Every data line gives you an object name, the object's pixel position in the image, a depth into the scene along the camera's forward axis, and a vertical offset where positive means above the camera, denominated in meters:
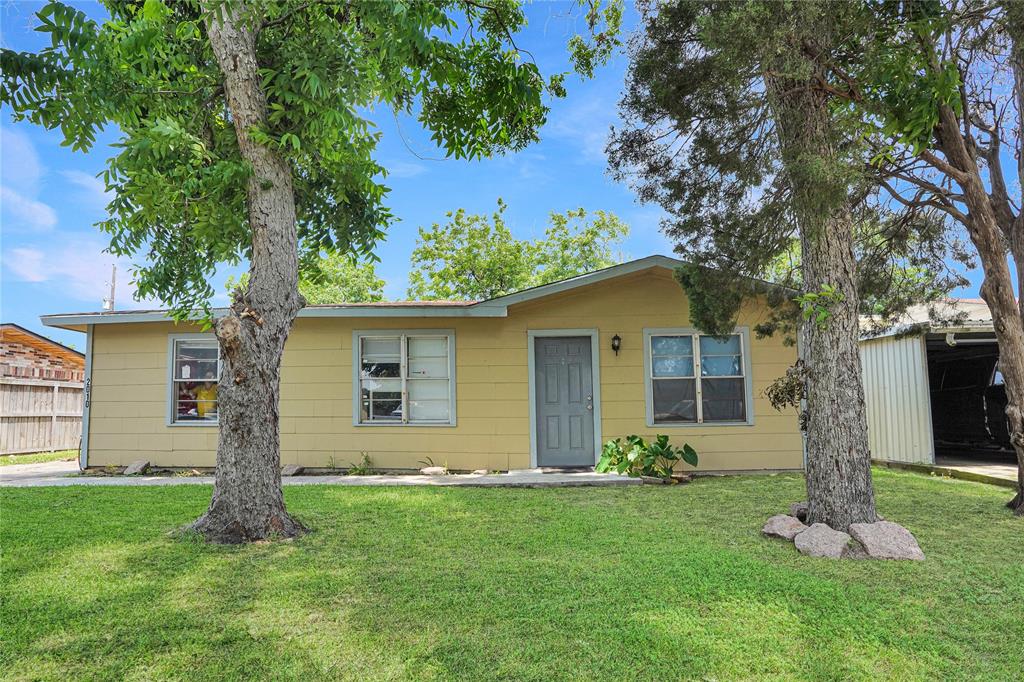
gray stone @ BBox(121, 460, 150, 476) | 8.88 -1.00
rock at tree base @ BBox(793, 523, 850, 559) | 4.18 -1.09
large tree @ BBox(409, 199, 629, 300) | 25.61 +6.27
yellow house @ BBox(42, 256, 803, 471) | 8.49 +0.22
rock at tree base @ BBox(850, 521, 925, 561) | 4.10 -1.07
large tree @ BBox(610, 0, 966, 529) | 4.36 +2.15
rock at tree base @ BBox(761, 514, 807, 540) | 4.63 -1.08
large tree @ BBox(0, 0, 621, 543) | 4.62 +2.46
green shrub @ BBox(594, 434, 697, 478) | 7.82 -0.85
